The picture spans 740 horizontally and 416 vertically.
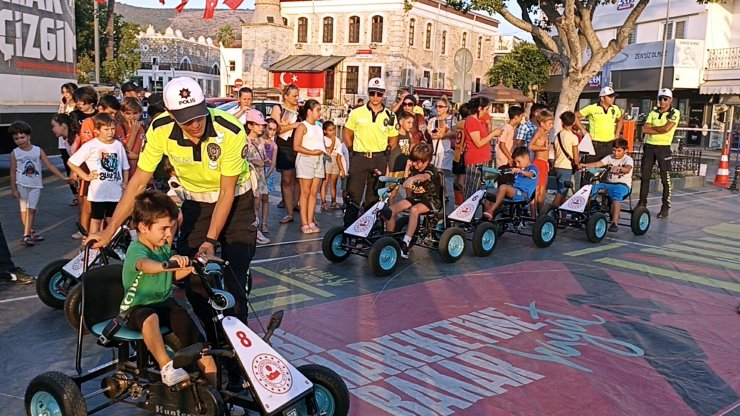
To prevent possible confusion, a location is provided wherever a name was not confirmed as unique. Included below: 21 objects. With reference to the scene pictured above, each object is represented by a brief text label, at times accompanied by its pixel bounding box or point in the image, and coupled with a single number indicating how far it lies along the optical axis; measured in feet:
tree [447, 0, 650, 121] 48.91
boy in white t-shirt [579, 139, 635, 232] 31.81
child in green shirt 11.65
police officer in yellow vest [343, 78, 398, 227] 28.68
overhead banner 41.46
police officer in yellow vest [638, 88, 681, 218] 36.06
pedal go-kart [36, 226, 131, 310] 18.65
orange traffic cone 52.95
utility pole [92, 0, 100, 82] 88.07
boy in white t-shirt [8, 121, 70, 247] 26.27
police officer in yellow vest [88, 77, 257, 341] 12.95
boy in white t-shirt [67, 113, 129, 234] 23.02
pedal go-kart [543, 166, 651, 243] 30.30
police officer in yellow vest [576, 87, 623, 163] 36.22
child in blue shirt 28.40
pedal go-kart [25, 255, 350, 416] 11.16
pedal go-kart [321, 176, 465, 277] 23.53
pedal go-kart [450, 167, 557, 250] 26.84
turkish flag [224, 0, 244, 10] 93.18
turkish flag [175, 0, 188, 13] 93.84
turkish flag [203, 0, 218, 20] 99.60
